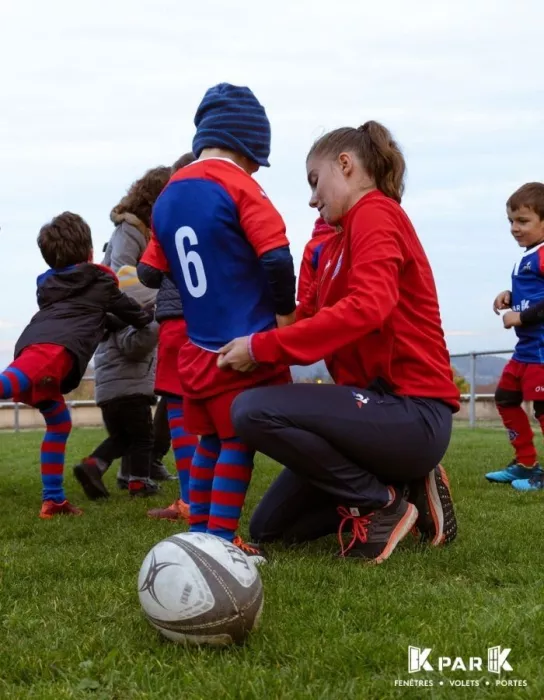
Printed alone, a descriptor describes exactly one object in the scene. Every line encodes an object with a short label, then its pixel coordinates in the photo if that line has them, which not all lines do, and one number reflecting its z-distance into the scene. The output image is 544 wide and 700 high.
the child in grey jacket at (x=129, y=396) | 6.12
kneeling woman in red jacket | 3.40
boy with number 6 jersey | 3.53
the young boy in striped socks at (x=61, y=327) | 5.33
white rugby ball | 2.52
